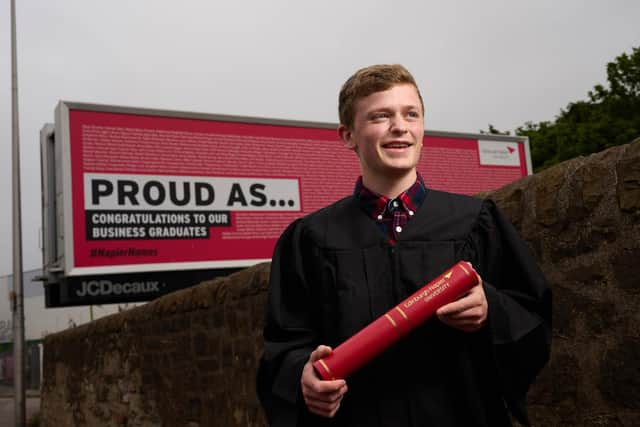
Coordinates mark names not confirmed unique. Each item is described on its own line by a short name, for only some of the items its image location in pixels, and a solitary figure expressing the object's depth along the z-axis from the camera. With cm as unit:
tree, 1812
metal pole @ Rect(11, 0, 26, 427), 1036
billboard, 684
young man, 131
